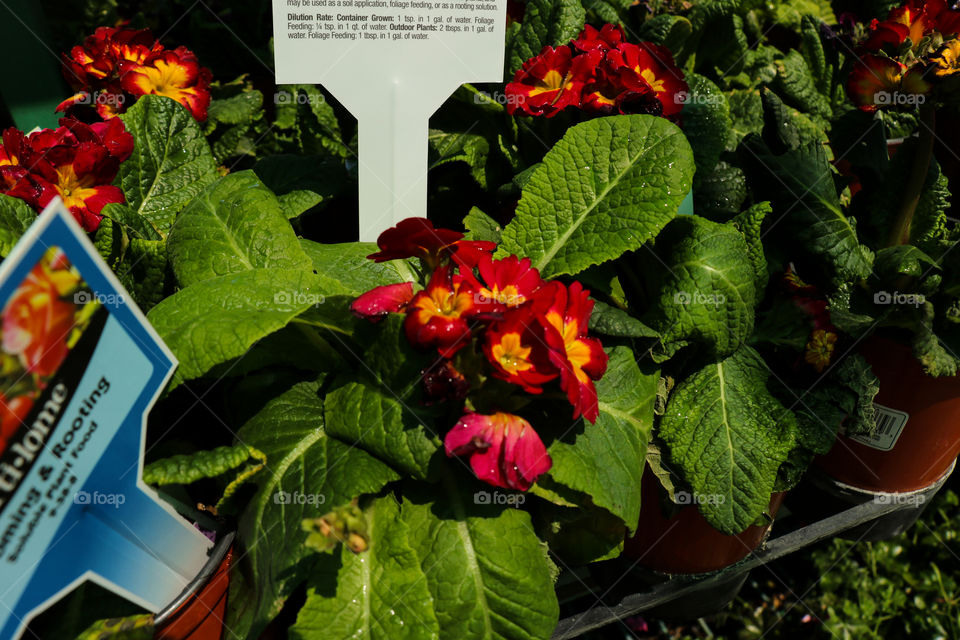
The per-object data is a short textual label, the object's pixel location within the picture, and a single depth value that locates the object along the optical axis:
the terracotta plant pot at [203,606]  0.35
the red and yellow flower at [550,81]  0.47
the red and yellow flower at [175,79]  0.54
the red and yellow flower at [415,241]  0.37
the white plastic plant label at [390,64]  0.44
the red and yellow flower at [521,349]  0.36
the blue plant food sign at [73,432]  0.28
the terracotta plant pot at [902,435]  0.51
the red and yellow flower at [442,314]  0.36
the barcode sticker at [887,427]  0.52
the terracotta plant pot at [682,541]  0.48
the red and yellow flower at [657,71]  0.48
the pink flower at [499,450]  0.35
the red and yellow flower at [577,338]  0.36
